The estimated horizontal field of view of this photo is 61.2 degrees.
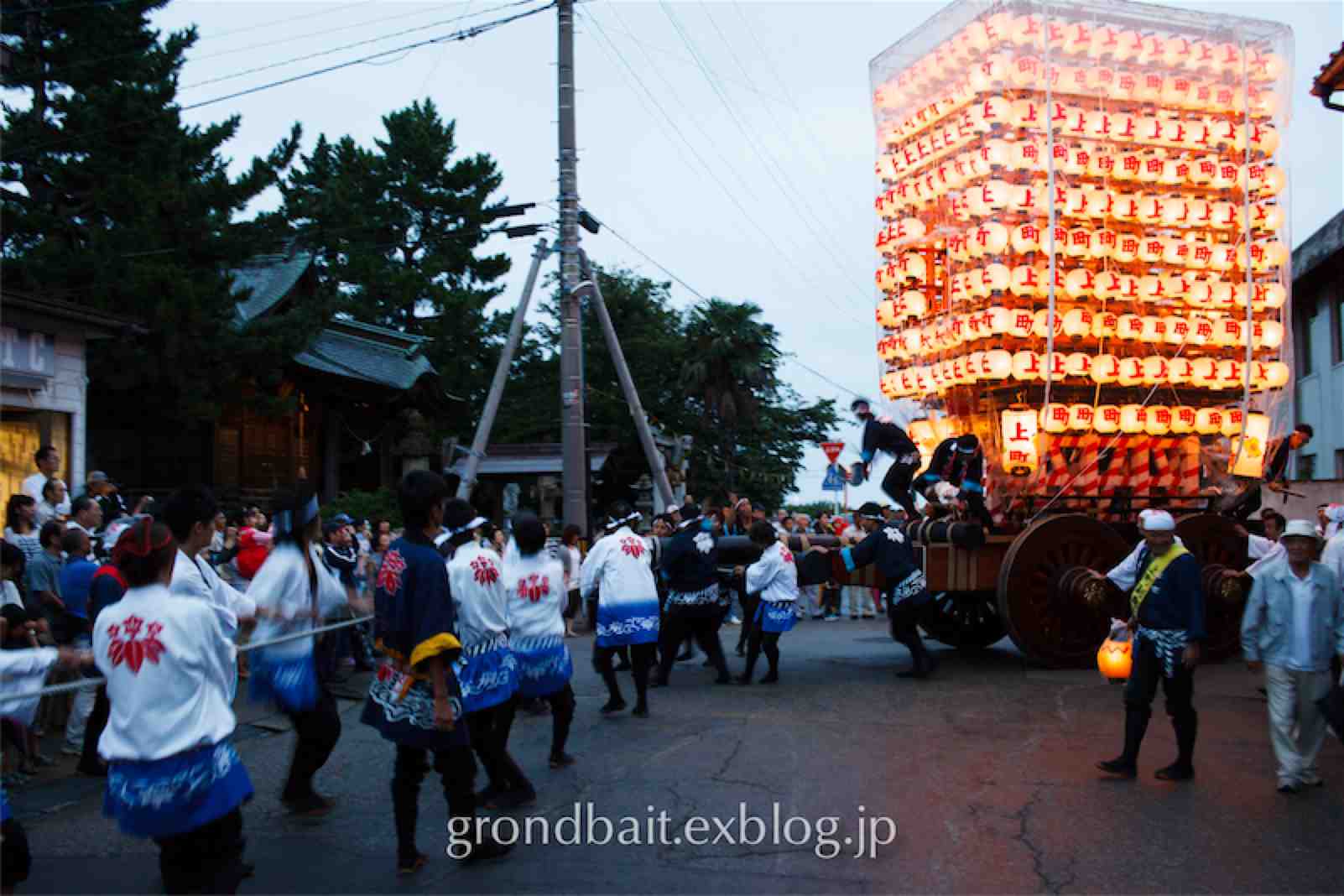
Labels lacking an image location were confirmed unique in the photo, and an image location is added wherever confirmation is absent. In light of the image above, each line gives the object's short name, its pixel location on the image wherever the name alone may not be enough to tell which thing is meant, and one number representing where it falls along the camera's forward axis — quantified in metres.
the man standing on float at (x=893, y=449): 11.75
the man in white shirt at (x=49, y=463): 10.42
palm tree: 34.69
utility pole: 16.70
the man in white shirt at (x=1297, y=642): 6.53
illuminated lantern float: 11.17
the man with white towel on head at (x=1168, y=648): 6.75
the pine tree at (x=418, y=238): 30.97
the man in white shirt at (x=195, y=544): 4.43
